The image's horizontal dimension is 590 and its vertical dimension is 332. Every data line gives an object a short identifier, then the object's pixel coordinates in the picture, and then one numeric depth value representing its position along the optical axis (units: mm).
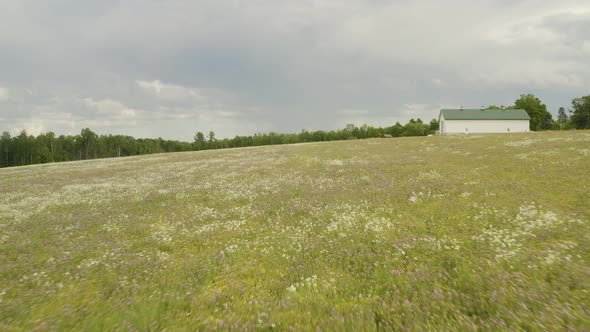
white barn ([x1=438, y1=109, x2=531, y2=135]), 91625
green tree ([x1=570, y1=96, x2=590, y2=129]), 98625
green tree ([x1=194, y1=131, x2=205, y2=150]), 163500
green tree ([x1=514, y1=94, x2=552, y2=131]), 121375
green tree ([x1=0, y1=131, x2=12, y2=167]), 110688
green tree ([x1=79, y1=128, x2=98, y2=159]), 133625
